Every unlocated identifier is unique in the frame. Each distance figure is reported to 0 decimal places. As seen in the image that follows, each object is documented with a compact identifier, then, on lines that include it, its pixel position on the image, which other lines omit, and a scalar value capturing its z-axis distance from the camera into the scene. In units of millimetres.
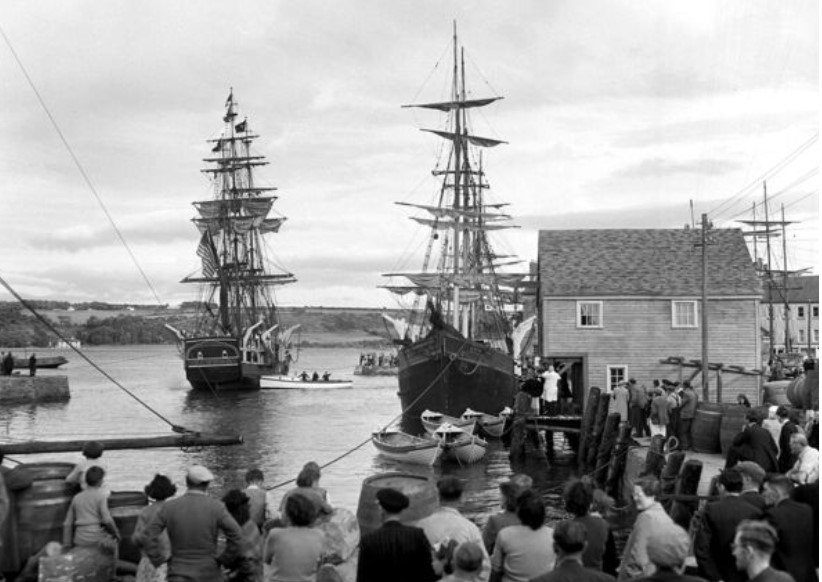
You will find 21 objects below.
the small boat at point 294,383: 93500
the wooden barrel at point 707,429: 23359
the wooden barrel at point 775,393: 28344
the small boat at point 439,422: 37706
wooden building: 38688
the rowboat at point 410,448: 33312
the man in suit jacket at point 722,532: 8328
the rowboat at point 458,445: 34062
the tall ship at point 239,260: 103938
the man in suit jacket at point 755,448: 13752
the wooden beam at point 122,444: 11016
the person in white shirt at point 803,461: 10961
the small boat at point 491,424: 41312
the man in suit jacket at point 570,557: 6367
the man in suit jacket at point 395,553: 7309
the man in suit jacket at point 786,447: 14695
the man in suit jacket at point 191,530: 8141
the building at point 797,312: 123550
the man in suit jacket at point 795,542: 7891
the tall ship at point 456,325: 49906
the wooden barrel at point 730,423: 22609
